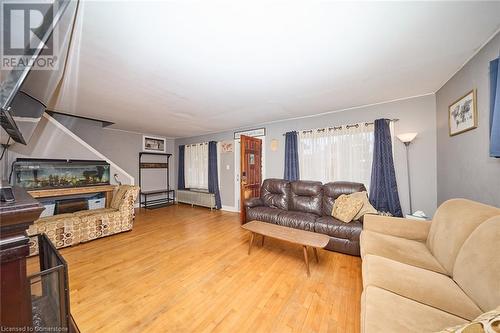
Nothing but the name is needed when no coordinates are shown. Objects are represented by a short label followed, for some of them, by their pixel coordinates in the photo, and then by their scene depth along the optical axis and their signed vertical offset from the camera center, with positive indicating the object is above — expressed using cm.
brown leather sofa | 256 -80
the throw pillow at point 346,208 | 268 -64
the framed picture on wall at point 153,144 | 566 +76
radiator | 529 -96
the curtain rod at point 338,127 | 306 +77
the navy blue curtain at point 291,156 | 399 +23
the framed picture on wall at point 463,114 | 180 +58
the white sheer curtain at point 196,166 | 571 +3
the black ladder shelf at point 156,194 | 550 -88
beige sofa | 94 -78
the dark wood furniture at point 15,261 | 54 -29
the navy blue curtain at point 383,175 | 298 -15
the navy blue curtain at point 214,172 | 538 -17
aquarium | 318 -11
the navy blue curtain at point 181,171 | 619 -14
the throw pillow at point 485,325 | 58 -54
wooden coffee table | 208 -87
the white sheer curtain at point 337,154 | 327 +25
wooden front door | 381 -3
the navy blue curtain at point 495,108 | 137 +45
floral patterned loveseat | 269 -90
